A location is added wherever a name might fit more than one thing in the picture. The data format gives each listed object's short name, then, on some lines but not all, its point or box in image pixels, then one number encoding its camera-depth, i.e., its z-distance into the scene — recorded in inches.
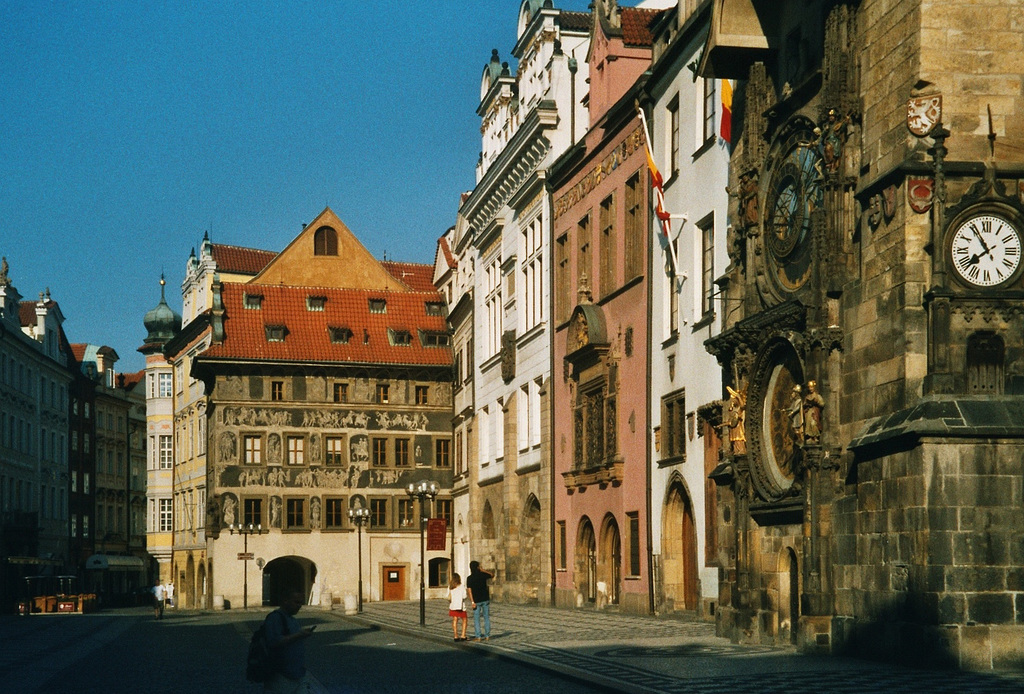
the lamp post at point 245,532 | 3002.0
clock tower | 852.6
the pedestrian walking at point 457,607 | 1288.6
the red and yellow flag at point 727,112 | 1285.7
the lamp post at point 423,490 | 1834.4
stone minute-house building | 3036.4
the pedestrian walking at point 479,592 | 1269.7
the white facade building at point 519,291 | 2100.1
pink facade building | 1680.6
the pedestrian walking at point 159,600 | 2409.0
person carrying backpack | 543.8
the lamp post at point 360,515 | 2253.9
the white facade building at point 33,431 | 3501.5
